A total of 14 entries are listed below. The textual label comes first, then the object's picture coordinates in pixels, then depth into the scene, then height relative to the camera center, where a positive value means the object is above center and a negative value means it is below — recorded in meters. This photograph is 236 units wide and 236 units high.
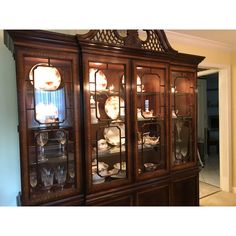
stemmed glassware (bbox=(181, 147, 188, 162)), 2.56 -0.49
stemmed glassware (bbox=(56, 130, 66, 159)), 1.79 -0.22
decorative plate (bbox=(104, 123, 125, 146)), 2.05 -0.21
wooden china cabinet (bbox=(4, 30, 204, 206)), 1.66 -0.06
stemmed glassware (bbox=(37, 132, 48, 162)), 1.71 -0.23
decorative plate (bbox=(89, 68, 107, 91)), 1.89 +0.27
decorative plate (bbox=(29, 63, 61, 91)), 1.68 +0.27
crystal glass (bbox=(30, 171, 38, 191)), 1.67 -0.49
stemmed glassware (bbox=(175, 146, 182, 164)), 2.47 -0.51
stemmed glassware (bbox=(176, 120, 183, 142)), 2.51 -0.19
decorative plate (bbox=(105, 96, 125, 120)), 2.04 +0.03
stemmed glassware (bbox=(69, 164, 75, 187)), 1.81 -0.48
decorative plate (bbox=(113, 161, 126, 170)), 2.07 -0.51
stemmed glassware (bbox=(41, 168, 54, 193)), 1.76 -0.51
